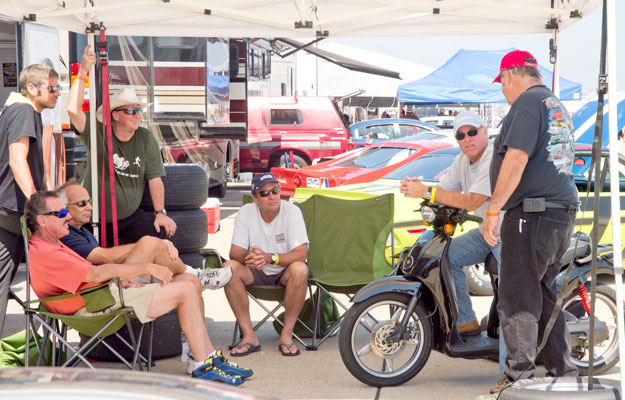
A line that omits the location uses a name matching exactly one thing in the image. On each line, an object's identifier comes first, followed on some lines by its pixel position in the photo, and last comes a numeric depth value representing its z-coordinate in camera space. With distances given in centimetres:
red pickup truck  1747
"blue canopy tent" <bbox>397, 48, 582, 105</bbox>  1905
